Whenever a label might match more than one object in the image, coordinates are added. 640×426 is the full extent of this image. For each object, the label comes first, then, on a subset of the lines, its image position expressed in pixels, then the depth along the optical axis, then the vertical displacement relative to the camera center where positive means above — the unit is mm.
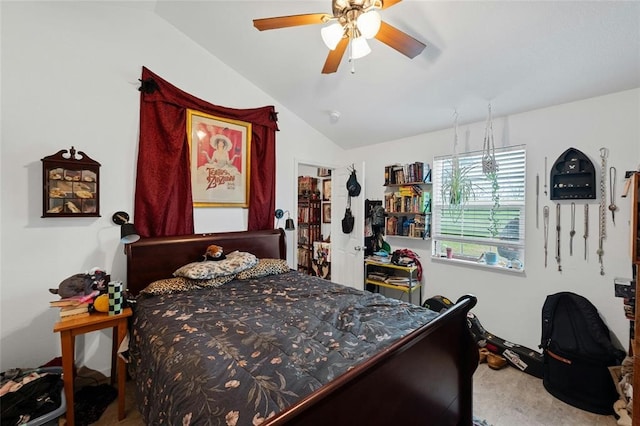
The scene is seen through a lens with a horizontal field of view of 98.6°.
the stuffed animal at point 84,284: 1887 -528
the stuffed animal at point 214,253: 2633 -414
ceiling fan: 1487 +1061
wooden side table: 1707 -825
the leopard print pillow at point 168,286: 2168 -619
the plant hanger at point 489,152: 2867 +625
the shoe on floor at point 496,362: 2541 -1407
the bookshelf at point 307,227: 5566 -350
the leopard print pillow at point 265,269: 2652 -596
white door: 3736 -386
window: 2828 +20
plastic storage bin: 1588 -1219
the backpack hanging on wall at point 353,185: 3805 +355
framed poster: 2877 +560
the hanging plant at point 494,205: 2932 +61
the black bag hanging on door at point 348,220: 3895 -144
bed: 968 -670
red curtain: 2553 +490
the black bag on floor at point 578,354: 2006 -1093
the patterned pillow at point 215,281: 2357 -623
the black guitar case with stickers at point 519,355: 2412 -1332
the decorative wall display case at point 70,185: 2111 +202
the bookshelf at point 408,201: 3410 +128
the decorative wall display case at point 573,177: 2342 +299
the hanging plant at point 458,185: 3152 +298
